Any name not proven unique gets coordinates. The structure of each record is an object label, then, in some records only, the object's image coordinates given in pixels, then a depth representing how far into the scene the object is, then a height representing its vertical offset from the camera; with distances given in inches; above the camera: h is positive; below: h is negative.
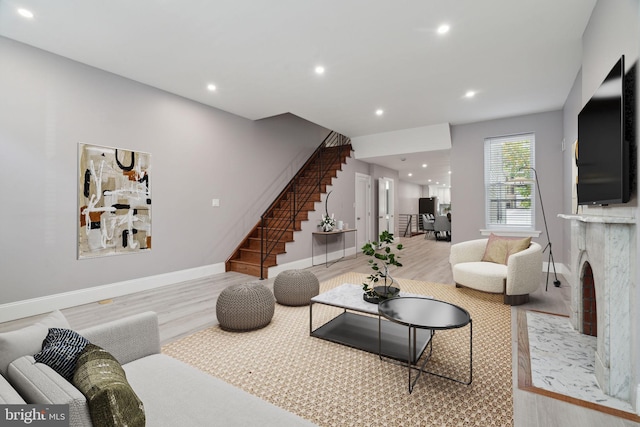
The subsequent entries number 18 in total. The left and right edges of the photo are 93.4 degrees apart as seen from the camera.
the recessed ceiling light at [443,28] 117.3 +73.6
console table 242.4 -22.7
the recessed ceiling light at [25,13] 108.8 +73.8
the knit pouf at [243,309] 113.3 -35.6
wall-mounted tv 74.4 +21.3
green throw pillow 32.8 -20.7
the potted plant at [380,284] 106.0 -25.1
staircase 213.9 +4.3
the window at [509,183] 222.4 +24.4
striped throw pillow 41.2 -19.7
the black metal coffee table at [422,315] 79.4 -28.4
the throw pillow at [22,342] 44.6 -20.0
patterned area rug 69.8 -45.3
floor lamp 204.3 +5.4
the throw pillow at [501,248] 159.9 -18.0
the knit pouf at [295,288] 142.5 -34.9
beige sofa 35.1 -30.6
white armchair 141.7 -29.7
